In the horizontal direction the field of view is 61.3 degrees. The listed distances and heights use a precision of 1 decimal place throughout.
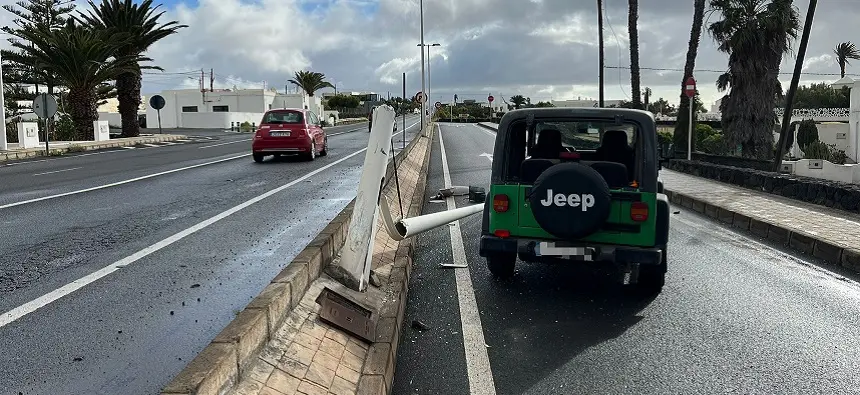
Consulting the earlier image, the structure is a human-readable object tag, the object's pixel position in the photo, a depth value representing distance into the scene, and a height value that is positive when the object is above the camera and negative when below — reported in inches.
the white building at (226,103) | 3105.3 +112.1
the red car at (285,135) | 842.8 -11.3
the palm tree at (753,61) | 1331.2 +109.2
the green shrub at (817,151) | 969.7 -45.2
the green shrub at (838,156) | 968.6 -53.2
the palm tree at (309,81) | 3846.0 +235.7
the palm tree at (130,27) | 1567.4 +218.7
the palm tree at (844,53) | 3235.7 +288.4
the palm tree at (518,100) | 4810.5 +147.3
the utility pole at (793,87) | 671.1 +30.6
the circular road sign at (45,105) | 1081.4 +35.3
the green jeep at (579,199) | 244.2 -26.9
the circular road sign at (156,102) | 1593.3 +55.4
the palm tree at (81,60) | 1349.7 +129.4
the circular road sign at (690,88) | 893.4 +39.2
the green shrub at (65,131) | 1412.4 -4.6
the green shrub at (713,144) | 1562.7 -56.4
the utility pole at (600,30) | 1566.8 +201.8
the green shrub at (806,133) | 1337.4 -28.0
